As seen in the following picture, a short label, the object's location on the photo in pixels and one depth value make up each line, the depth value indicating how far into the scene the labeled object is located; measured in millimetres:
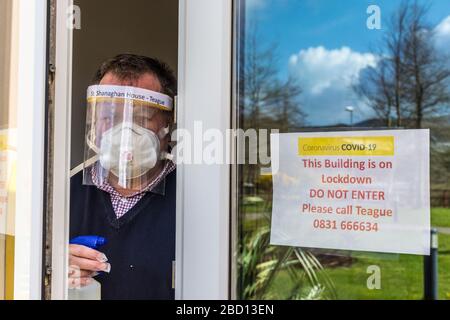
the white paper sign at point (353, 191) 1313
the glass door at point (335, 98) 1344
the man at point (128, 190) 1561
